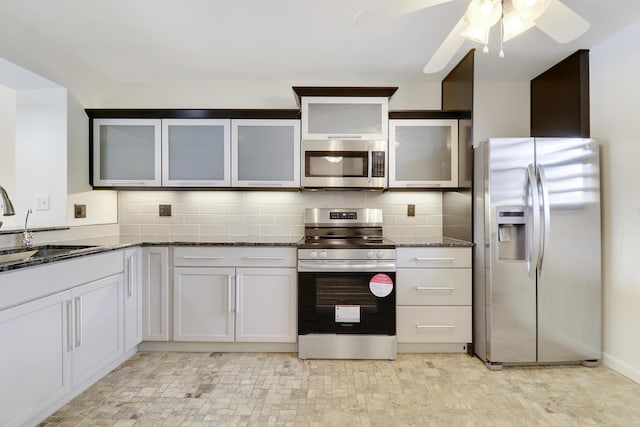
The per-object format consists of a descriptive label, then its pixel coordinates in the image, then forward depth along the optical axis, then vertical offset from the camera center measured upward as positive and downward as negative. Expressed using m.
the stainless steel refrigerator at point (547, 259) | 2.51 -0.32
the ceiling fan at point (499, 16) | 1.43 +0.85
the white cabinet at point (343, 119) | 3.00 +0.81
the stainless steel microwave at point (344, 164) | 3.00 +0.43
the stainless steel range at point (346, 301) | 2.68 -0.66
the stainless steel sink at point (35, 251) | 2.20 -0.25
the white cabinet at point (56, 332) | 1.64 -0.65
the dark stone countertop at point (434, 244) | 2.72 -0.23
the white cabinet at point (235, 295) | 2.76 -0.64
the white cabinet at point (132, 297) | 2.57 -0.63
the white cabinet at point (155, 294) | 2.78 -0.63
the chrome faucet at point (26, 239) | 2.34 -0.17
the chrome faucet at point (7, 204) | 2.06 +0.05
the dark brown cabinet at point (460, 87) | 2.81 +1.09
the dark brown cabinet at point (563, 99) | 2.73 +0.97
